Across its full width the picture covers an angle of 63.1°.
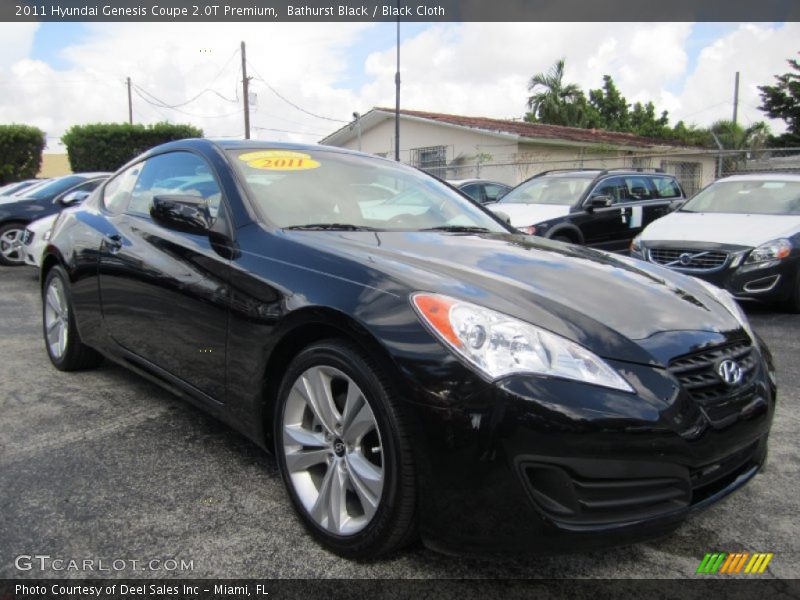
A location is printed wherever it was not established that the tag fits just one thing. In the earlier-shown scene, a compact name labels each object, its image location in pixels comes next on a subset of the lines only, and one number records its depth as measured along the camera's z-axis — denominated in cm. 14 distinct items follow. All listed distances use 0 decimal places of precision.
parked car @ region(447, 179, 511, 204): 1310
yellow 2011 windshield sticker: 299
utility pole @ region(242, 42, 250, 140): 2862
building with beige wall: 2088
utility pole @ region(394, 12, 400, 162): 1886
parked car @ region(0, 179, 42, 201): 1075
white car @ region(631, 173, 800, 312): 612
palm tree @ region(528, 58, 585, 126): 3750
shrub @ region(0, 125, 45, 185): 2523
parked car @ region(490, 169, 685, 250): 855
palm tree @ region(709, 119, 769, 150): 3468
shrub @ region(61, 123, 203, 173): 2645
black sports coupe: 176
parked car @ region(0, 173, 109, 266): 918
